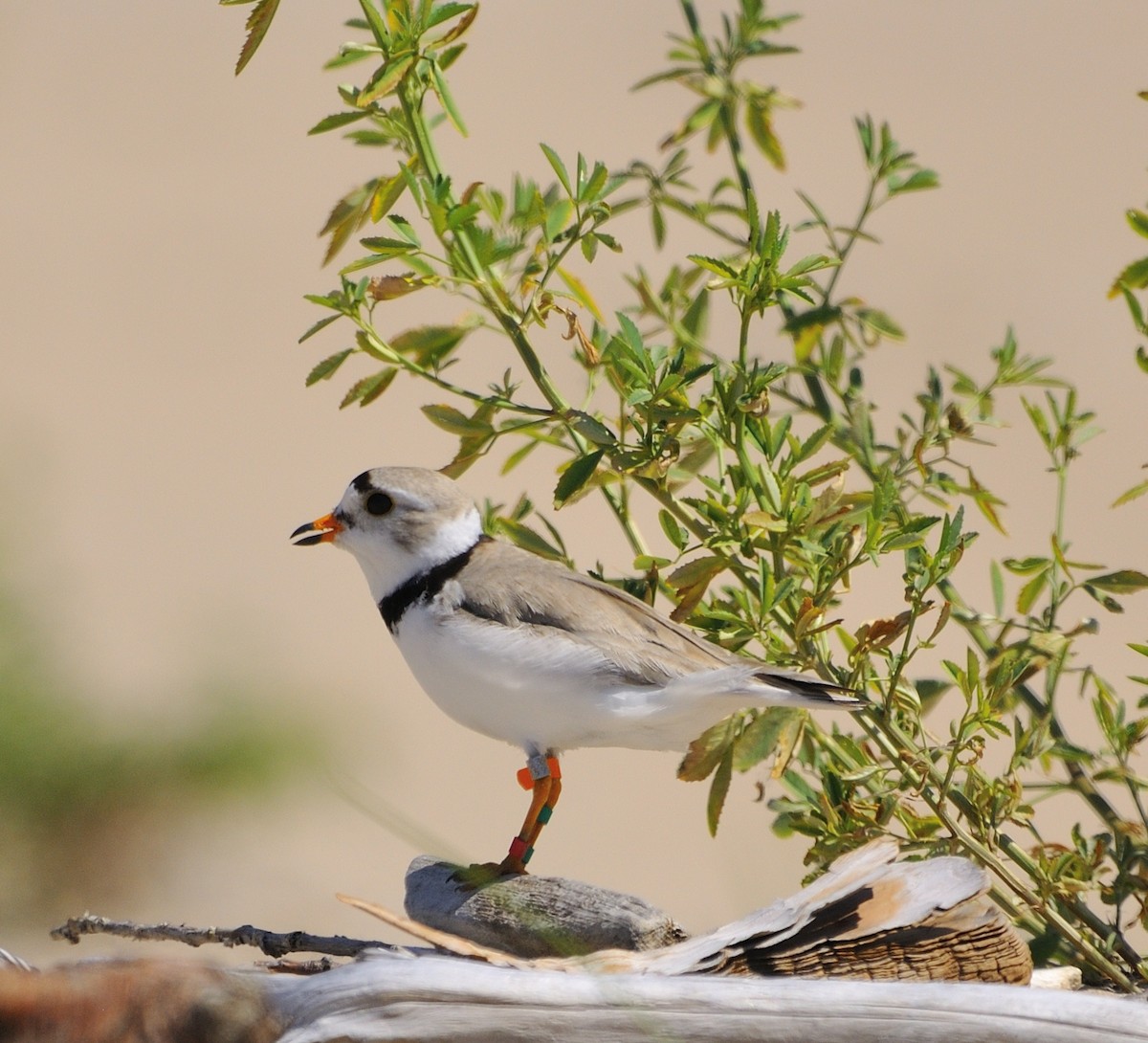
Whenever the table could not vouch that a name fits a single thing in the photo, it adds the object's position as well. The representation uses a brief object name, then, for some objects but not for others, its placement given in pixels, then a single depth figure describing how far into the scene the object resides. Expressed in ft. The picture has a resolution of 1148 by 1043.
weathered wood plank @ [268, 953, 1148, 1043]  16.28
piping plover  20.62
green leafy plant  20.12
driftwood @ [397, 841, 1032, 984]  17.72
